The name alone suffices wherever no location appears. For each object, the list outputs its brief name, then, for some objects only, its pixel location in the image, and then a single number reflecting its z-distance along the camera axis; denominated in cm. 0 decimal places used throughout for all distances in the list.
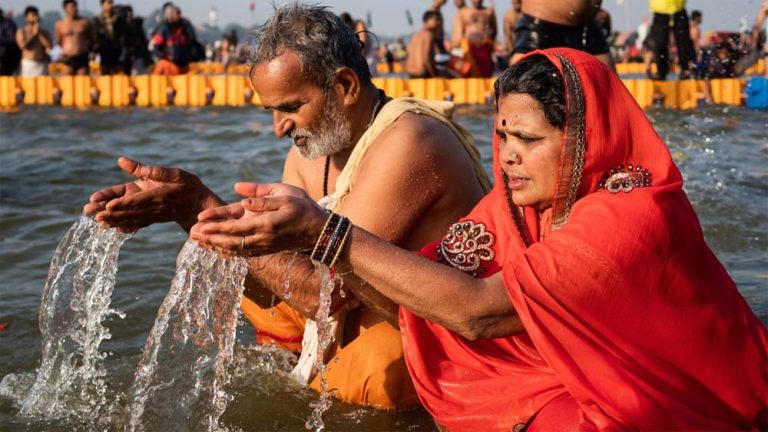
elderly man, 336
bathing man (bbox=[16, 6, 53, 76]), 1861
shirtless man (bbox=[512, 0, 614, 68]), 663
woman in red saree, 260
